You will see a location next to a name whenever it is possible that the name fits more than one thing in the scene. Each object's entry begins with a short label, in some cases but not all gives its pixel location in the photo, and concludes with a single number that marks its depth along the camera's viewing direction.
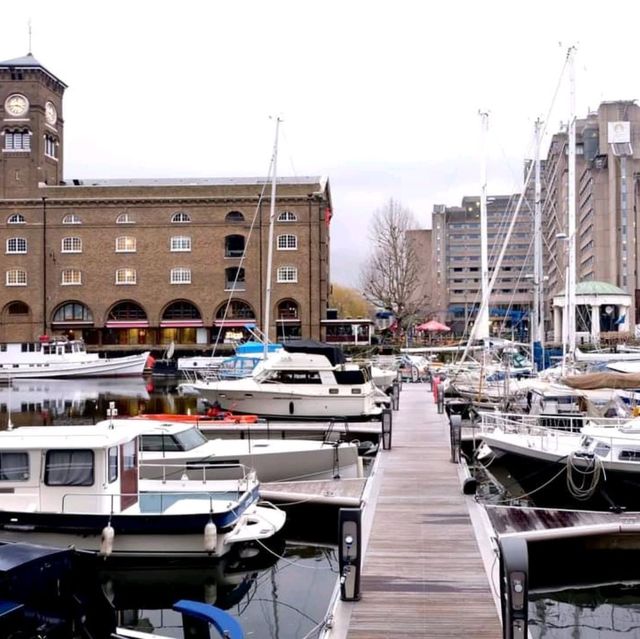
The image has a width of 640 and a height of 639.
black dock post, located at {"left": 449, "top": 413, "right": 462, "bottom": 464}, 20.92
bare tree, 74.88
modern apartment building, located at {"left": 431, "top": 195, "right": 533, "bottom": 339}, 153.38
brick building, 78.25
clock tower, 81.62
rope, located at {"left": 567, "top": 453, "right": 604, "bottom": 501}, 18.16
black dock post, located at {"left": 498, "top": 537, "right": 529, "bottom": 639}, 8.83
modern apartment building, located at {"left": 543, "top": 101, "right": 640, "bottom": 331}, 100.50
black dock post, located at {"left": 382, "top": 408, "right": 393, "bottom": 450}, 23.14
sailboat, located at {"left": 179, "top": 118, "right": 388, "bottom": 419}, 32.84
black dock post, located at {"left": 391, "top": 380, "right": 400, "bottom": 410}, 34.05
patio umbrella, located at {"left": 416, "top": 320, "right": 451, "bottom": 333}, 65.38
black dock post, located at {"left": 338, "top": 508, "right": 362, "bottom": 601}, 11.02
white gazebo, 77.44
